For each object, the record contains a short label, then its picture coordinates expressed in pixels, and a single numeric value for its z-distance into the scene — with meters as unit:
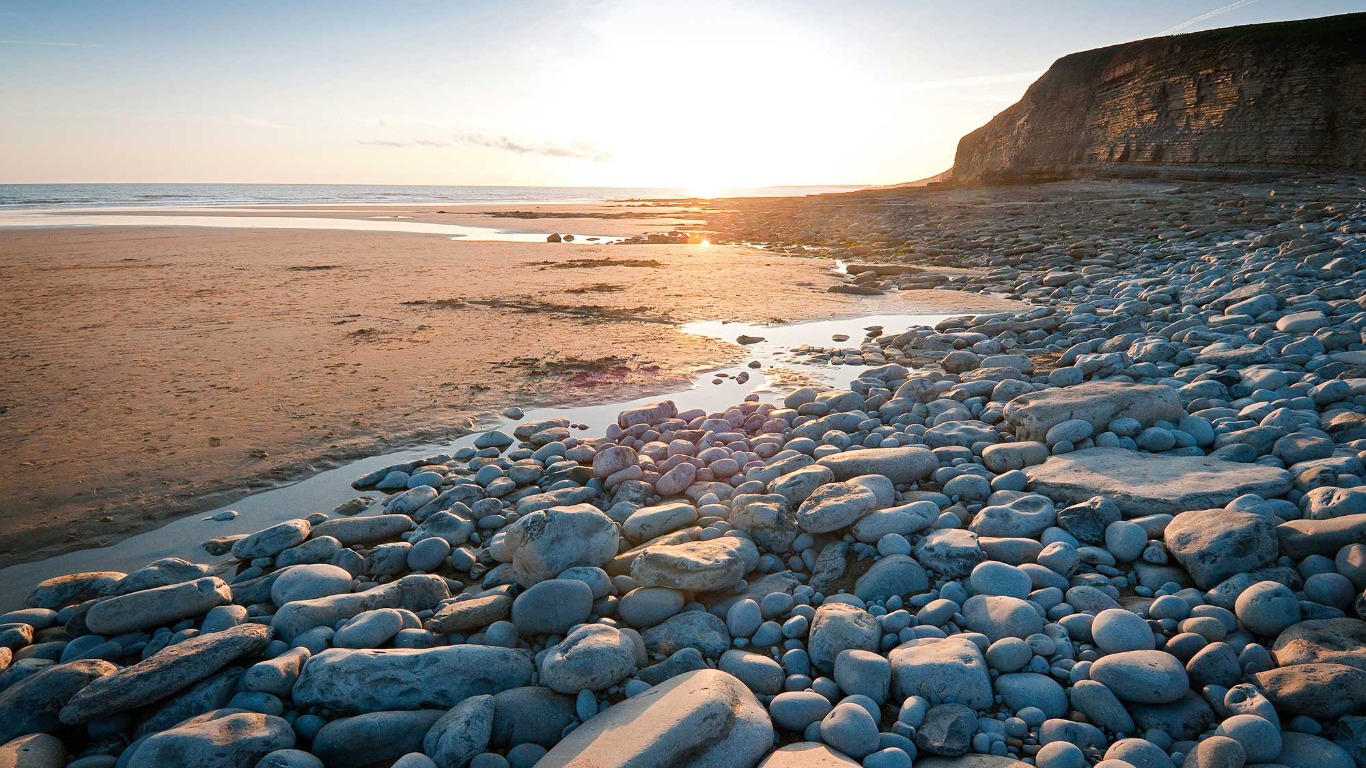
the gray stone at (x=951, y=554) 2.61
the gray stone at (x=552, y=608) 2.41
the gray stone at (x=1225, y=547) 2.31
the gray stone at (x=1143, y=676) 1.87
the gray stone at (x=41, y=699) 1.96
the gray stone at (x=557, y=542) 2.68
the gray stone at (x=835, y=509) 2.91
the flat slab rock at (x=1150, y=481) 2.75
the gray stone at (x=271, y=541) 2.95
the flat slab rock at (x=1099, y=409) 3.65
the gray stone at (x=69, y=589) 2.56
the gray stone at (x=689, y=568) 2.55
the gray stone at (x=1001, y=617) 2.21
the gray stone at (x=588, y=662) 2.09
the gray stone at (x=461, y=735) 1.84
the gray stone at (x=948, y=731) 1.82
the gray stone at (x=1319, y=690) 1.74
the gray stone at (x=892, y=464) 3.38
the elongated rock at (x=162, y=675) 1.94
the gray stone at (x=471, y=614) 2.42
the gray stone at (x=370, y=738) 1.91
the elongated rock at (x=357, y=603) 2.38
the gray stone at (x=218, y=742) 1.74
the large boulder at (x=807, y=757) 1.76
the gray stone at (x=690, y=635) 2.34
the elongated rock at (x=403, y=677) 2.05
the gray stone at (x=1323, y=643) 1.86
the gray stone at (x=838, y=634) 2.21
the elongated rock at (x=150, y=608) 2.36
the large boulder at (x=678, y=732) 1.76
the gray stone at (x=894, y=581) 2.55
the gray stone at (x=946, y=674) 1.97
